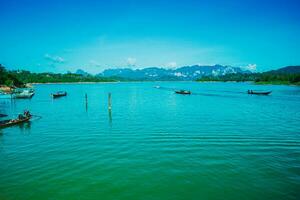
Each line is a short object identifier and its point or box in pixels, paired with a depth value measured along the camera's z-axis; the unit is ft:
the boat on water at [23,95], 308.69
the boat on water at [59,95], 309.67
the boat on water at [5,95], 289.53
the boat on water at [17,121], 122.62
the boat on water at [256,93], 334.81
